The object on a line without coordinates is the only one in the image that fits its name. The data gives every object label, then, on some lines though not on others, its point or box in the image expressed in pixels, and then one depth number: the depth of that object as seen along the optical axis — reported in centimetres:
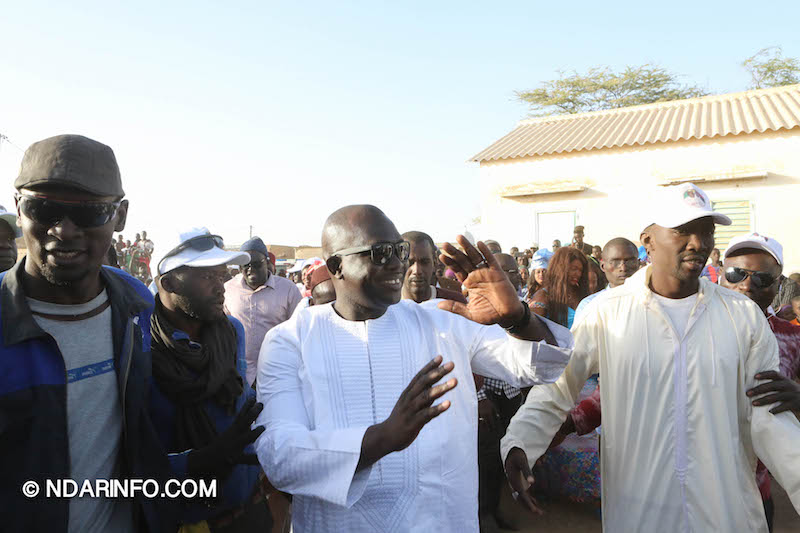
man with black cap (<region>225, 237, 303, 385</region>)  557
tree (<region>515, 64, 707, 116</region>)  2501
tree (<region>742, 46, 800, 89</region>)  2214
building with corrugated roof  1179
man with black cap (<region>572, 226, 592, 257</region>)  961
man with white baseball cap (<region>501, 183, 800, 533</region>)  238
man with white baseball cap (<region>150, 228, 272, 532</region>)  227
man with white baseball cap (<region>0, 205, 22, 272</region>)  346
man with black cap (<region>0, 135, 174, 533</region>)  175
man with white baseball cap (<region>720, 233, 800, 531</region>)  324
